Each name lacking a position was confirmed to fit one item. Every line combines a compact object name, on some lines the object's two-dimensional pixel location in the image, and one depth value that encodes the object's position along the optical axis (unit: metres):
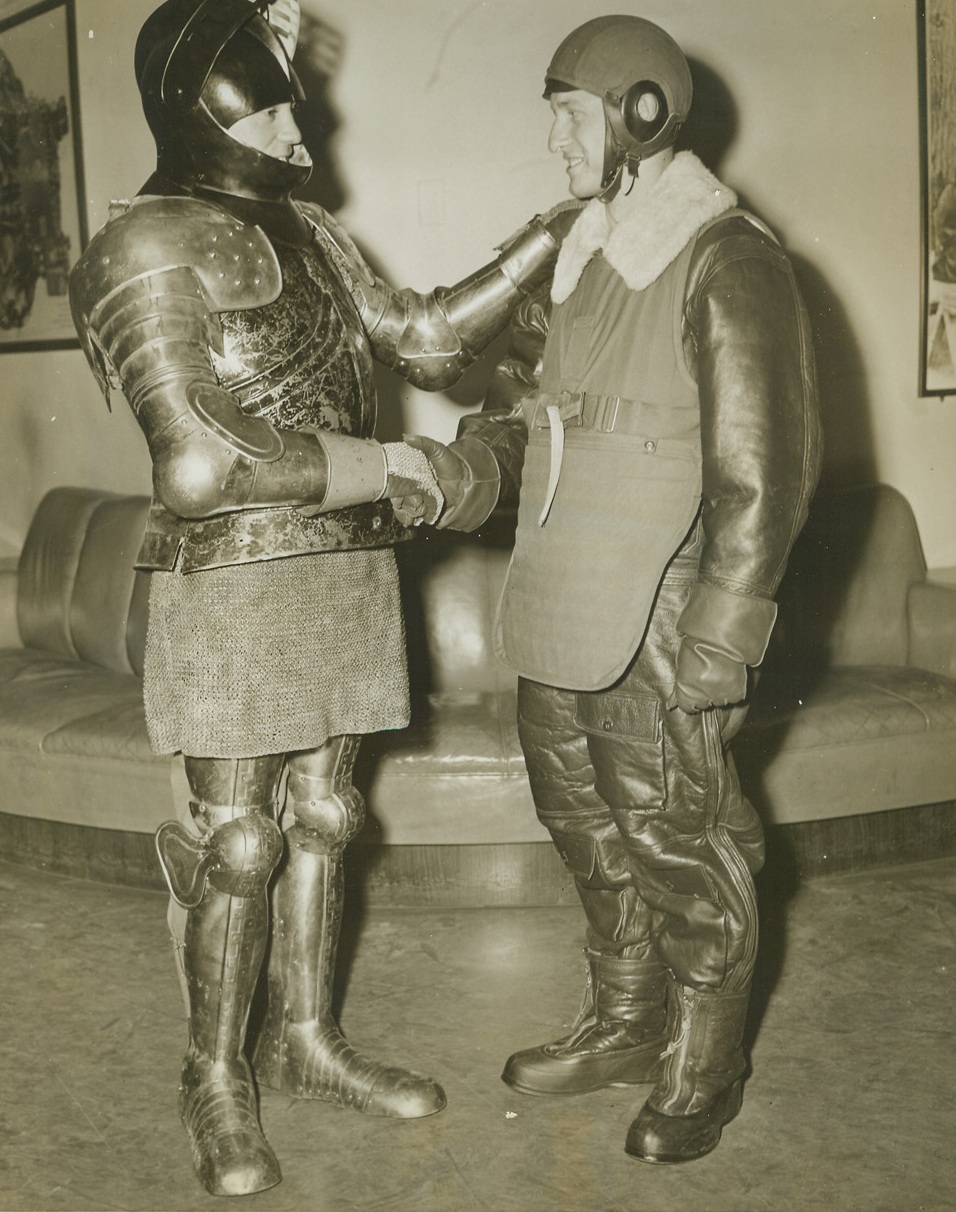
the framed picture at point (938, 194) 4.05
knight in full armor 1.88
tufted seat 3.19
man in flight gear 1.92
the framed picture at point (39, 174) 4.27
